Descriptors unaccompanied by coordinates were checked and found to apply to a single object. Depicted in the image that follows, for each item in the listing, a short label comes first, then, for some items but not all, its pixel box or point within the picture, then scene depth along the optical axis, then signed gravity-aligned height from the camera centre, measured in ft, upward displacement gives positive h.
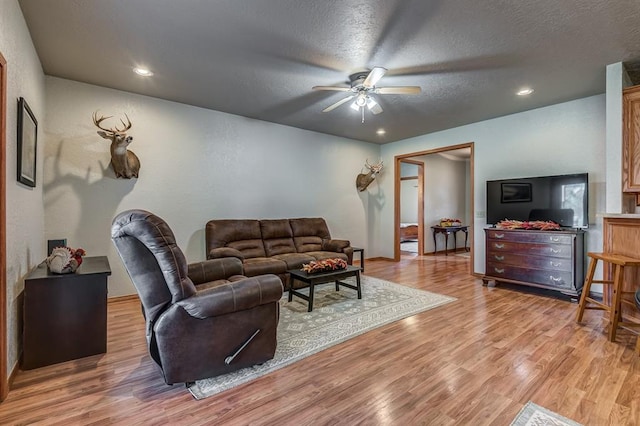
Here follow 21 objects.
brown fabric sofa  13.64 -1.79
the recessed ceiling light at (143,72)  10.88 +5.10
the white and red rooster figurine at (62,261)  7.96 -1.40
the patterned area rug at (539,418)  5.49 -3.90
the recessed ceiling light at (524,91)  12.53 +5.08
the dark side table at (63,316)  7.53 -2.80
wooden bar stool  9.04 -2.45
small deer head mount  21.15 +2.41
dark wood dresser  12.58 -2.17
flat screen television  13.05 +0.53
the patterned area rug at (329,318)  7.17 -3.83
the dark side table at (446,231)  25.86 -1.81
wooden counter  9.91 -0.99
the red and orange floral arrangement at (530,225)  13.37 -0.66
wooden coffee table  11.25 -2.62
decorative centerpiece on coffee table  11.73 -2.26
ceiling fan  9.96 +4.40
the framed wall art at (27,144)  7.64 +1.84
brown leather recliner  6.25 -2.14
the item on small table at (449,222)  26.43 -1.04
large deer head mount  11.75 +2.36
